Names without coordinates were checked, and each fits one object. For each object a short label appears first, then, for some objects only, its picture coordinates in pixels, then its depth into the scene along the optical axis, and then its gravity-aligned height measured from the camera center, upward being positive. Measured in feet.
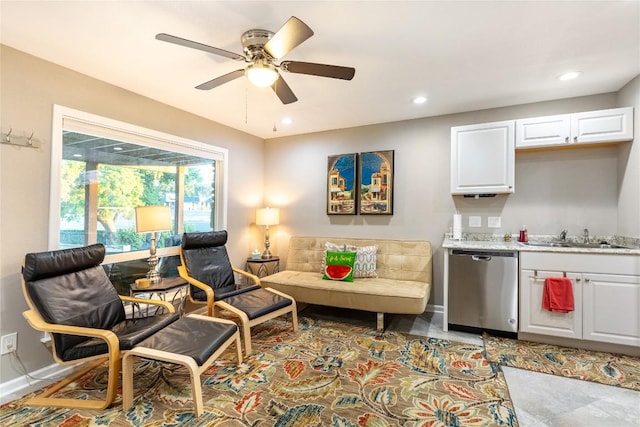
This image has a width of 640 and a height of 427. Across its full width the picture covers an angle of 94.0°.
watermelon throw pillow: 11.75 -2.03
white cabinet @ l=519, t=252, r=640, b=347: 8.34 -2.27
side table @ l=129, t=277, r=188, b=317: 8.91 -2.33
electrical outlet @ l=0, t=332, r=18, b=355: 7.04 -3.16
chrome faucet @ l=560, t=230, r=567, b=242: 10.27 -0.59
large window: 8.34 +1.03
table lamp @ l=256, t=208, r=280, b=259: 14.26 -0.17
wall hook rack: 7.07 +1.74
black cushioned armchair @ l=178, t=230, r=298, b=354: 9.32 -2.70
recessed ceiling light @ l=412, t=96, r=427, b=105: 10.34 +4.15
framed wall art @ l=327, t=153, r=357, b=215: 13.73 +1.46
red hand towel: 8.80 -2.25
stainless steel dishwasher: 9.59 -2.44
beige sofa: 10.17 -2.55
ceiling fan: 5.77 +3.22
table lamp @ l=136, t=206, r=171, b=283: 9.18 -0.32
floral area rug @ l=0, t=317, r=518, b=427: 6.10 -4.14
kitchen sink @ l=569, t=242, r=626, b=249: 9.38 -0.84
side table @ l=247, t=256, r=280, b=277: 13.94 -2.45
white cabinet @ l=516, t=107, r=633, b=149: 9.07 +2.90
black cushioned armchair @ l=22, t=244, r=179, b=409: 6.42 -2.43
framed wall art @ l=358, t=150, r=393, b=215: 13.02 +1.48
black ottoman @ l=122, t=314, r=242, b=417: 6.19 -2.98
